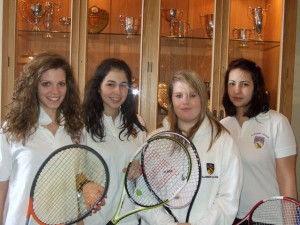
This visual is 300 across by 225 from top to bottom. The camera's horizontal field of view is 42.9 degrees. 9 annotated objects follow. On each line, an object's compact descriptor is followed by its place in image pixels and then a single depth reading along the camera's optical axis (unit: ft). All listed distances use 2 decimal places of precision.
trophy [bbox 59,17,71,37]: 8.53
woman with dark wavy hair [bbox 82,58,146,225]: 5.53
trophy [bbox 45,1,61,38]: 8.79
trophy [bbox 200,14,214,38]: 8.75
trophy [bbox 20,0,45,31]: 8.48
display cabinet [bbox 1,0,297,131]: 8.40
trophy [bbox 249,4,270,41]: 9.05
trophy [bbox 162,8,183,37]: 8.70
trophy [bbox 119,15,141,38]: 8.66
